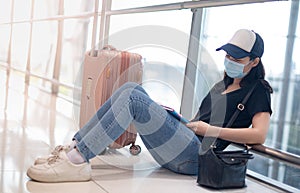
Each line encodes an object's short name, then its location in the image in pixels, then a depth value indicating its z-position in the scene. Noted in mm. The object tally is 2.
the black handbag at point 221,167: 1614
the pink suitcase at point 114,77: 2080
